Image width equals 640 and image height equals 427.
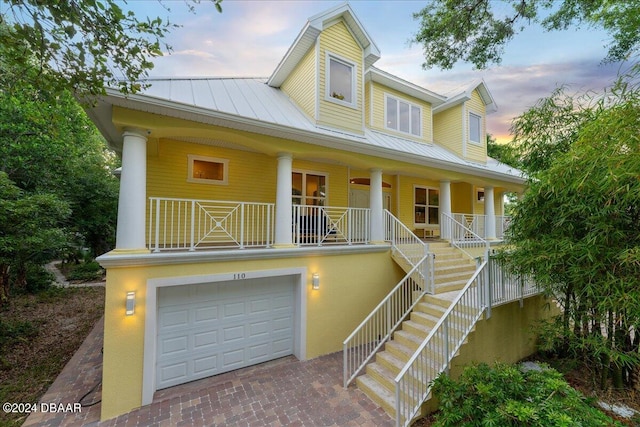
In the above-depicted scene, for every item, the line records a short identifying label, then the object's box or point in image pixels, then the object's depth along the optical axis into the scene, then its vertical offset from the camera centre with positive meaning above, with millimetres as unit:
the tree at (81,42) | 2604 +2019
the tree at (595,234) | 3410 -204
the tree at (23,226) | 7145 -181
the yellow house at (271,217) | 4496 +83
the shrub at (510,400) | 2863 -2188
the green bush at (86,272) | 14656 -3093
